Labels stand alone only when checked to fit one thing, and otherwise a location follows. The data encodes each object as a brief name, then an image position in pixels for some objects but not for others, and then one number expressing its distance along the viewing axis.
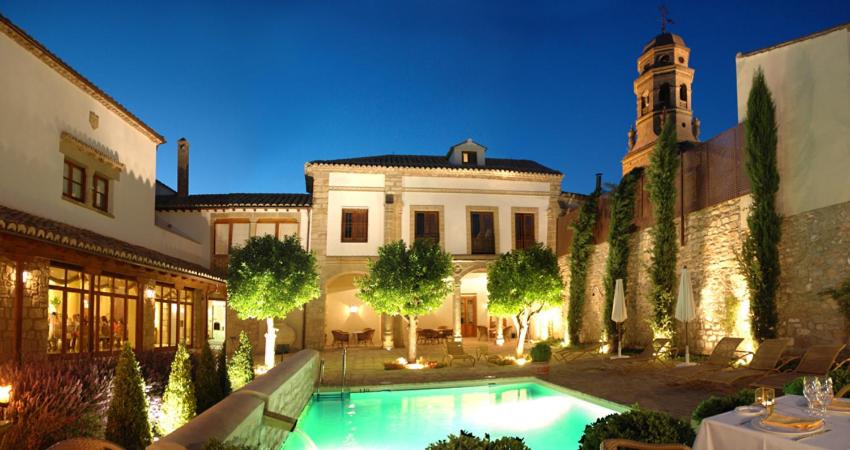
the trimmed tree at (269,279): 14.93
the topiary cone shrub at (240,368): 10.16
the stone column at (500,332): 22.04
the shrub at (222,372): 8.50
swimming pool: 8.79
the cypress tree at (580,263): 19.05
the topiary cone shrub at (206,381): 7.92
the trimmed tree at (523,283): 15.81
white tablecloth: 2.96
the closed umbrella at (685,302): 12.49
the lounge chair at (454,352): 15.22
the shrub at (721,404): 5.50
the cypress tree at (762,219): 11.28
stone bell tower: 25.73
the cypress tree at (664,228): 14.40
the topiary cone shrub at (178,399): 6.77
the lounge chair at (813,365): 8.58
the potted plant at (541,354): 14.36
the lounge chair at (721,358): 10.51
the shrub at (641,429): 4.11
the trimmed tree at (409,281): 15.20
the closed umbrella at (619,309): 14.90
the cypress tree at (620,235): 16.45
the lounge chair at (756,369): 9.27
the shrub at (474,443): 3.41
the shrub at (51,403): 4.73
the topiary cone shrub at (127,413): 5.36
